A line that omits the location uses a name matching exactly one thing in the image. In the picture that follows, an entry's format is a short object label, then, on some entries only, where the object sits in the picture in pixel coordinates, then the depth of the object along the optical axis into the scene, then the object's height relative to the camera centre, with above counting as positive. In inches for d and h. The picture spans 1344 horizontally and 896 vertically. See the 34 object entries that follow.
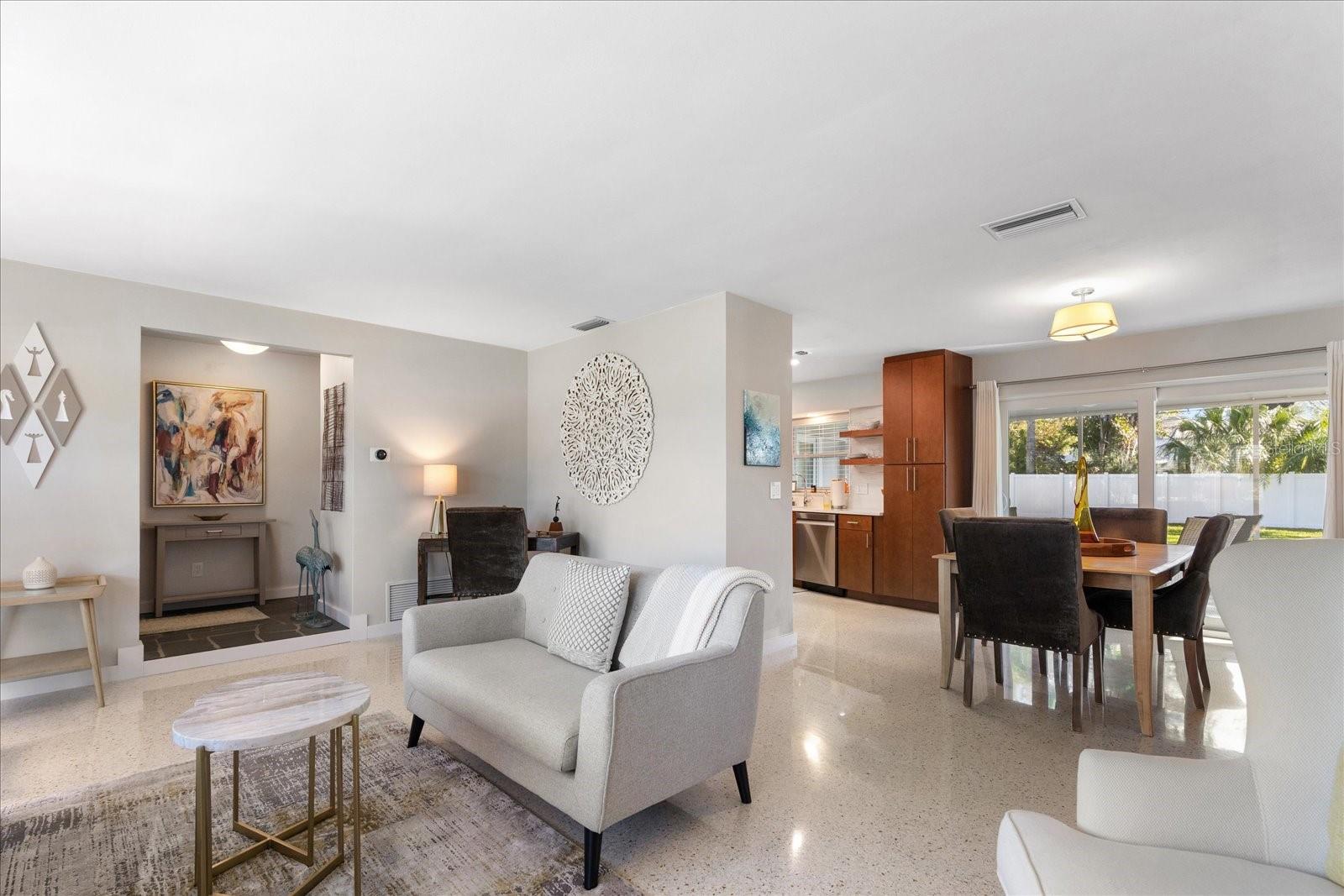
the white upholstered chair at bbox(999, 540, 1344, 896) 47.1 -27.4
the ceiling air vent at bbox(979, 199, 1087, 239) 108.3 +42.1
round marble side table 65.6 -28.3
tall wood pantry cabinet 227.3 -1.6
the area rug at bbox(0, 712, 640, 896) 74.2 -48.6
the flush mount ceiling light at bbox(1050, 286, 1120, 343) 144.6 +31.2
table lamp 196.2 -6.8
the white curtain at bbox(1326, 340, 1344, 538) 166.2 +3.7
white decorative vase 132.4 -22.7
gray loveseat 74.2 -32.9
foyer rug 193.2 -49.3
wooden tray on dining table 137.5 -19.7
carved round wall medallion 183.6 +10.1
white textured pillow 102.6 -25.7
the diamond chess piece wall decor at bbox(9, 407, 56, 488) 139.5 +4.3
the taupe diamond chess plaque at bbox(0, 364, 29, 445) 137.2 +13.7
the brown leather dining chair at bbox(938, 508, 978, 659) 167.8 -16.2
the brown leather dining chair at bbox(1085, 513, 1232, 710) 127.9 -29.6
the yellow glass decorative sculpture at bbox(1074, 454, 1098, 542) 143.8 -12.9
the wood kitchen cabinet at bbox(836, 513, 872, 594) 244.1 -35.8
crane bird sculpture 204.7 -38.9
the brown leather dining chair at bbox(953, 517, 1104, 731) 118.3 -25.0
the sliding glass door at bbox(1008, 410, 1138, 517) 208.2 -0.3
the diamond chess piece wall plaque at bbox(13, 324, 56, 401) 139.8 +23.0
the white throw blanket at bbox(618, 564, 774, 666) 91.7 -22.8
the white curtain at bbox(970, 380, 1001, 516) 229.1 +2.2
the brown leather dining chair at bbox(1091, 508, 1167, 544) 173.8 -18.4
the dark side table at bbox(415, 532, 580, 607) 190.5 -25.6
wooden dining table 116.4 -23.8
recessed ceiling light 171.5 +33.1
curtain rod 174.2 +27.9
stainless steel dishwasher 257.0 -36.6
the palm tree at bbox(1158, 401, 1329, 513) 178.1 +4.9
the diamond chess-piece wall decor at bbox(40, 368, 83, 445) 142.7 +13.4
